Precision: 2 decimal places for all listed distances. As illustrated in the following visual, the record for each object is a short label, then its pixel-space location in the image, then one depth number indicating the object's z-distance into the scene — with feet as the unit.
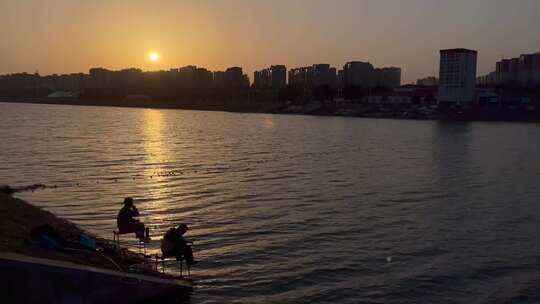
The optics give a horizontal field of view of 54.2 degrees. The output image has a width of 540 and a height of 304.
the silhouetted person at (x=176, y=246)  37.86
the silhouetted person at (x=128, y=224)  43.45
